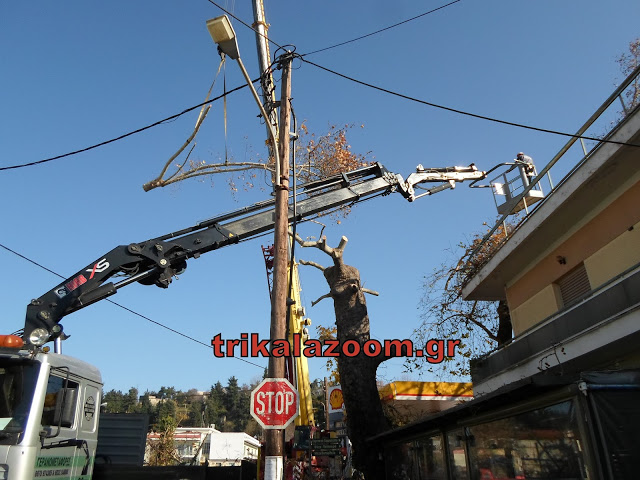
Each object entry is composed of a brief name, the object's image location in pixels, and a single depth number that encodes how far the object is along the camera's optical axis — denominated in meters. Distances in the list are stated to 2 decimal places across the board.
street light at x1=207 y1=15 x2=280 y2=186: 9.18
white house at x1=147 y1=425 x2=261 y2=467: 53.97
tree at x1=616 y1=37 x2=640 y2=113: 11.41
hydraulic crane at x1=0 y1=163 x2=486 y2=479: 5.86
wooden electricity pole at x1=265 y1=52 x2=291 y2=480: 6.86
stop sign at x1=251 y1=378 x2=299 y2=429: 7.05
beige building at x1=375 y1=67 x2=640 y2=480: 6.31
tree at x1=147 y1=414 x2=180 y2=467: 24.94
